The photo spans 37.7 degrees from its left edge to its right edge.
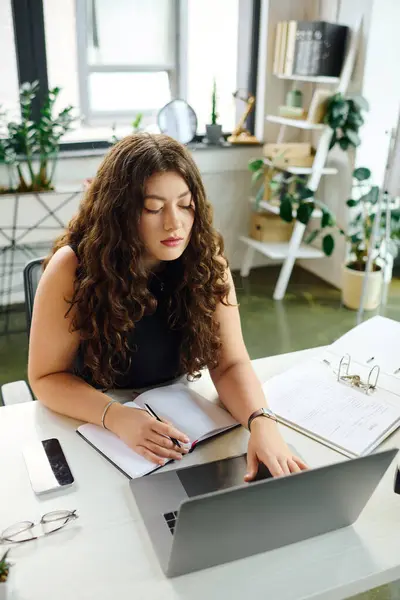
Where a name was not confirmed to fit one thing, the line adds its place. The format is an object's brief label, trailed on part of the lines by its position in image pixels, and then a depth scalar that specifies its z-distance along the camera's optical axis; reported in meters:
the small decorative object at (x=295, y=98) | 3.71
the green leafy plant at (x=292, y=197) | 3.49
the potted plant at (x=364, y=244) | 3.43
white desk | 0.82
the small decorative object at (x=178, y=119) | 3.50
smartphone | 1.02
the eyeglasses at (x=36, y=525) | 0.90
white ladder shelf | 3.44
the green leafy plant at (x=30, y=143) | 3.14
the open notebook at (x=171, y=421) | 1.09
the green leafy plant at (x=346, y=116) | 3.35
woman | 1.18
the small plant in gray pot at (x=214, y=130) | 3.85
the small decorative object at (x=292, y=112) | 3.62
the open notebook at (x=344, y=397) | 1.19
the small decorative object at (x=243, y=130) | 3.89
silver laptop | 0.76
